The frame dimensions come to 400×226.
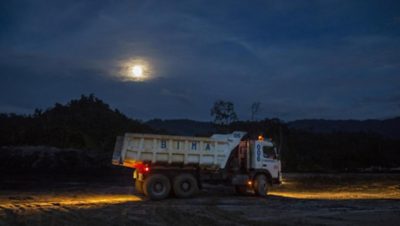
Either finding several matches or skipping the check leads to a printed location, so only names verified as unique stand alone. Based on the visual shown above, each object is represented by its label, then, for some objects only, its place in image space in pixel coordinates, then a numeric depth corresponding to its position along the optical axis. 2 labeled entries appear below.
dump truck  19.38
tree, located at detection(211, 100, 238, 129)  66.94
